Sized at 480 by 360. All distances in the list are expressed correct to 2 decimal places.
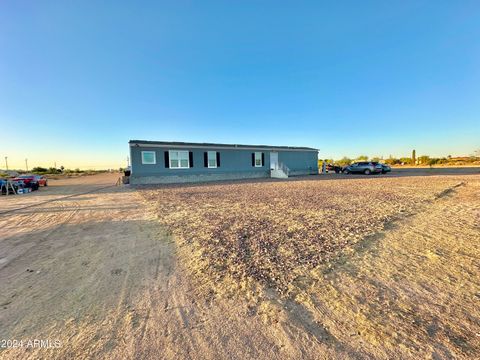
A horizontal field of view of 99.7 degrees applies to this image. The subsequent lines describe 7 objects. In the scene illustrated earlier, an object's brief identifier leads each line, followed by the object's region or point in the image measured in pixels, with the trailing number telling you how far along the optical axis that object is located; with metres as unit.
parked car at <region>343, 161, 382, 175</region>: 21.30
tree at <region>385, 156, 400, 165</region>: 39.78
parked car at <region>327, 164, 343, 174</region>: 26.10
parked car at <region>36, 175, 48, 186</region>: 17.71
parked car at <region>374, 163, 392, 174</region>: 21.83
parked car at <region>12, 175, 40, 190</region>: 13.64
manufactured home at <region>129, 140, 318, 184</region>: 15.26
